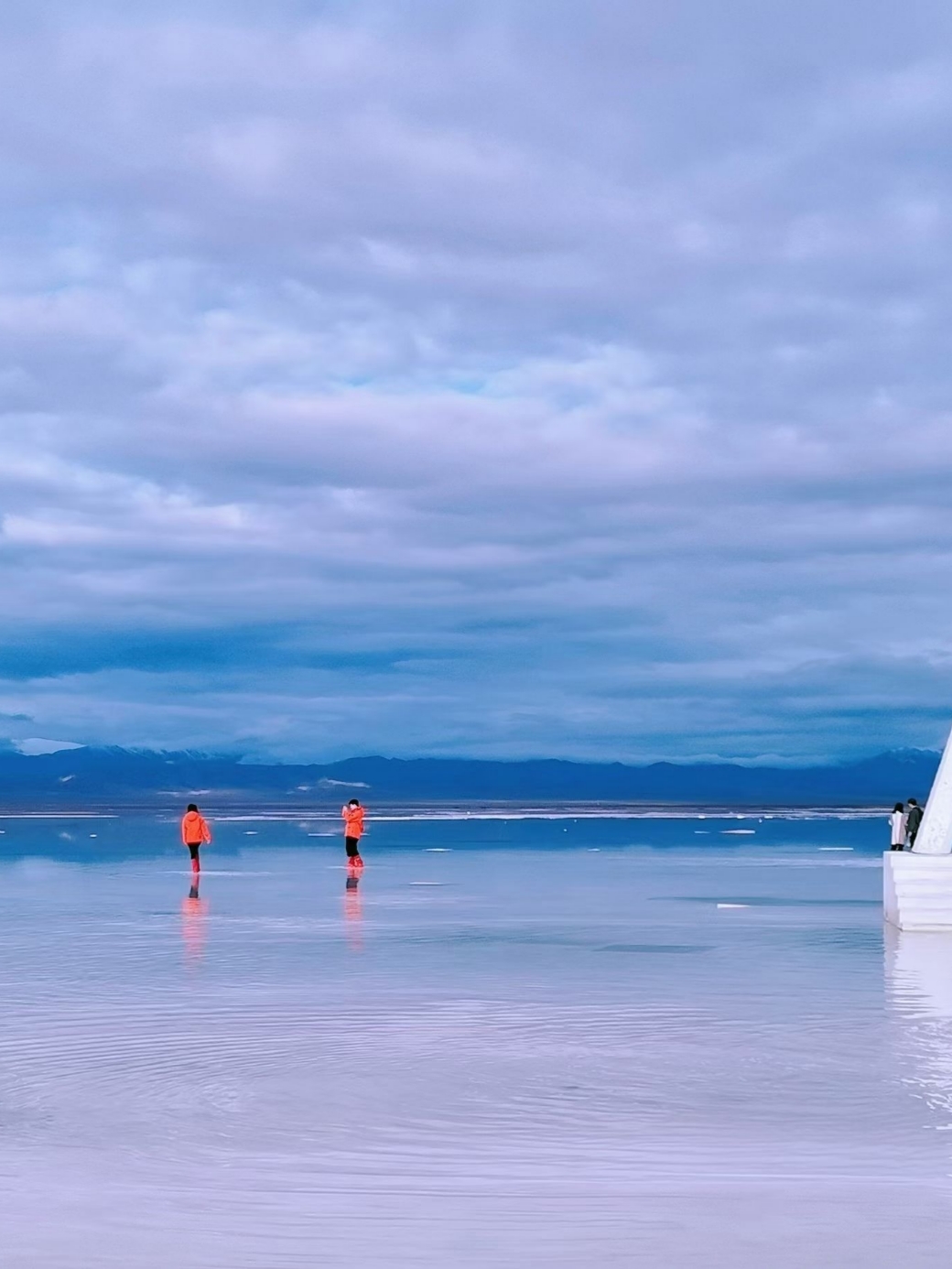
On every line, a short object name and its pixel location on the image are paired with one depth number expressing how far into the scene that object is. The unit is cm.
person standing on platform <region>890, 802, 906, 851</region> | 2567
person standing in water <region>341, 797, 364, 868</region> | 3309
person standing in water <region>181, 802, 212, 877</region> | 3147
